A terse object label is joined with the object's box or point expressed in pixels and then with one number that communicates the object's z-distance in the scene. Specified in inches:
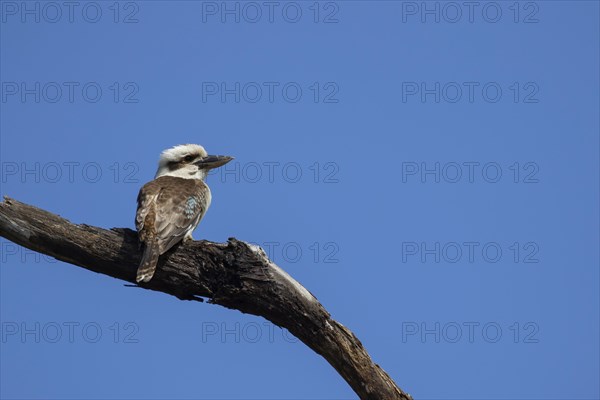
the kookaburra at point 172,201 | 501.5
